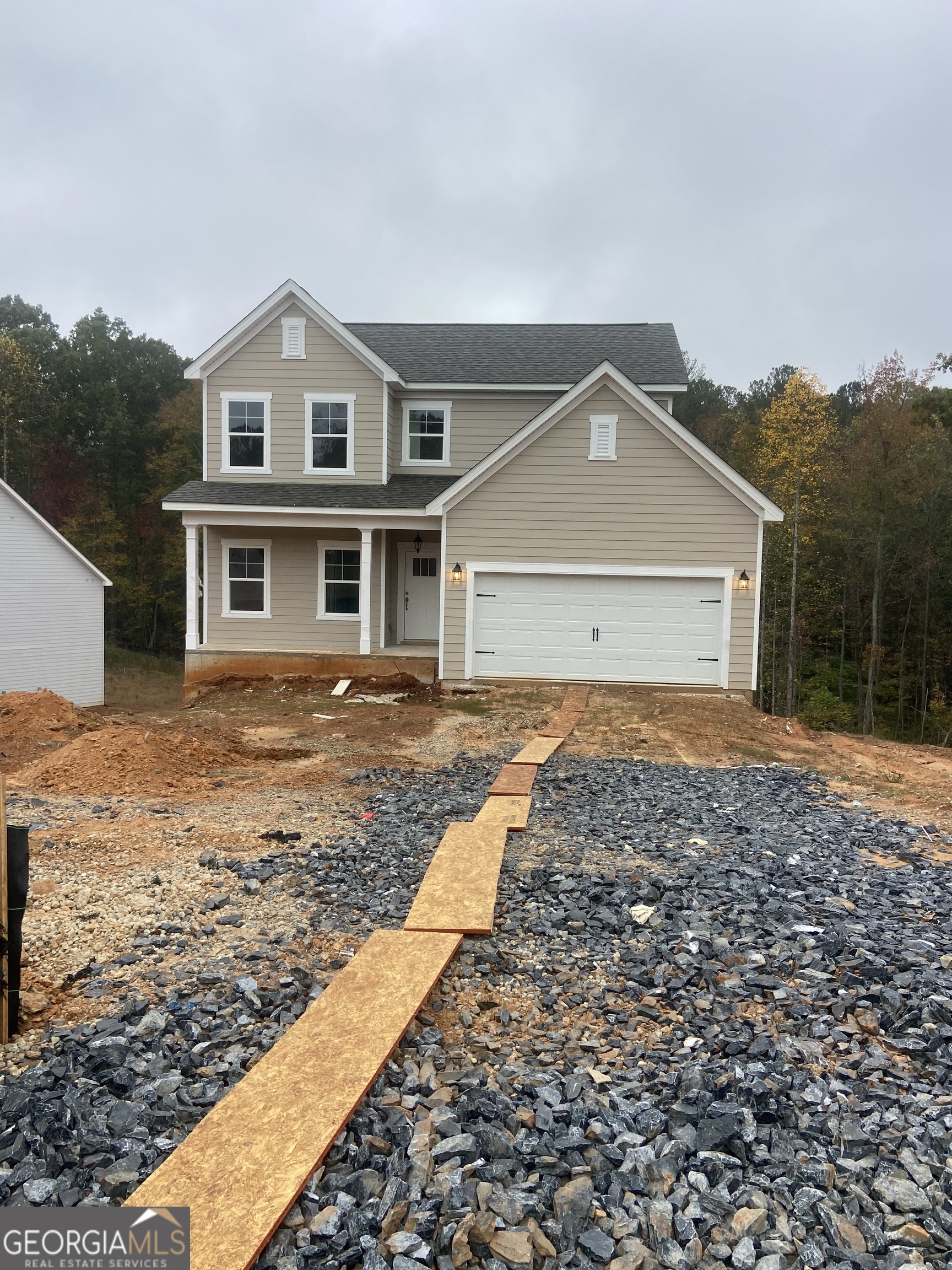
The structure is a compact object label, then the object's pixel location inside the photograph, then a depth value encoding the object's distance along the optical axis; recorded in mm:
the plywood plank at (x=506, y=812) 7480
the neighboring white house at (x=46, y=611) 22469
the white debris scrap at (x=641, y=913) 5441
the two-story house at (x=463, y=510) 16109
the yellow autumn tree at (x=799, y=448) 27531
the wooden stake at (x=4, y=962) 3873
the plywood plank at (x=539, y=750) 10398
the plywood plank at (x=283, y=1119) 2746
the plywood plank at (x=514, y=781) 8719
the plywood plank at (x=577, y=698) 14680
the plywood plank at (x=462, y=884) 5234
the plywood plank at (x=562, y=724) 12484
